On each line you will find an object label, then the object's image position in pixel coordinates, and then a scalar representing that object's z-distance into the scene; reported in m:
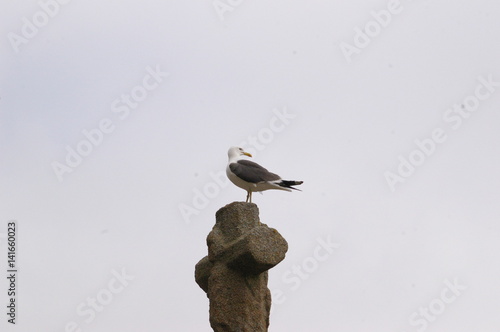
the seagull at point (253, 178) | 20.14
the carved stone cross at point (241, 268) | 18.48
